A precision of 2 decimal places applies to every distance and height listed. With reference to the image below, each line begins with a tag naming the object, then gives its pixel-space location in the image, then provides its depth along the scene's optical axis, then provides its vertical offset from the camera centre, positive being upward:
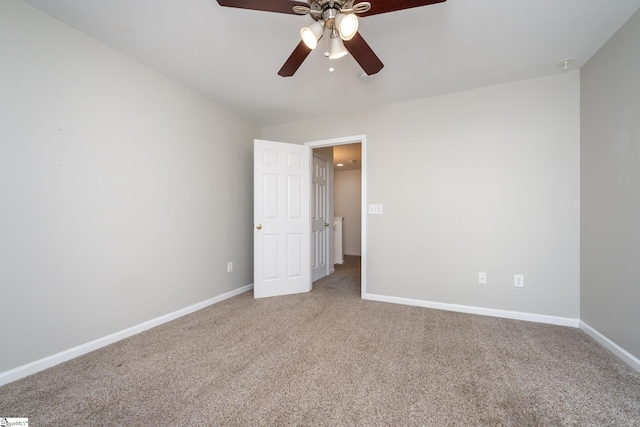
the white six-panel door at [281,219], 3.25 -0.09
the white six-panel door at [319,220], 3.95 -0.13
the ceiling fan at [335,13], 1.29 +1.08
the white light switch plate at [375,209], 3.13 +0.04
